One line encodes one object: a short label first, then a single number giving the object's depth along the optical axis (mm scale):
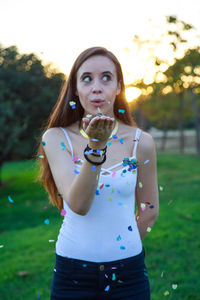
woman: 2027
